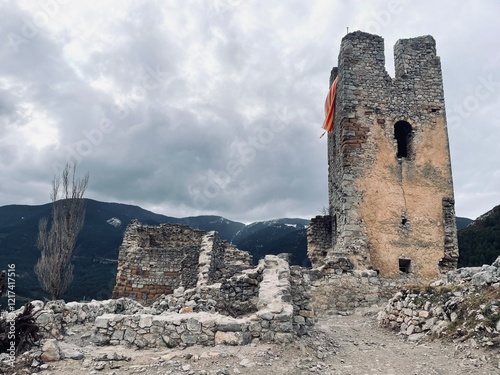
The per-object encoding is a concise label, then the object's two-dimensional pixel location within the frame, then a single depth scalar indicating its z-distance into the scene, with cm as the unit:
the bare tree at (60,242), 1567
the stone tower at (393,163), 1391
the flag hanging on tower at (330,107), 1625
